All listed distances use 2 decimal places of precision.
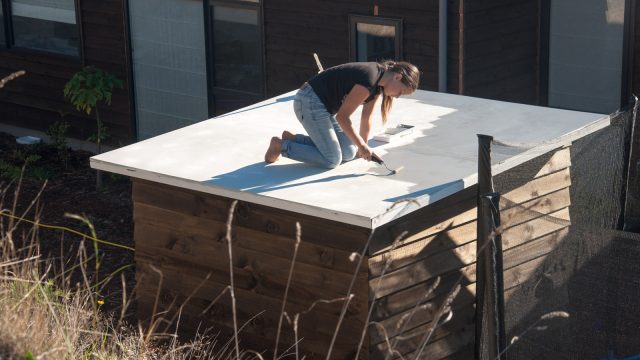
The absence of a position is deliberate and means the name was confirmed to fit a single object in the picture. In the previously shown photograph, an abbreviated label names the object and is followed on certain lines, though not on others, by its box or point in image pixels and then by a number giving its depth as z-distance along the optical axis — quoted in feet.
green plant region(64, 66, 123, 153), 44.39
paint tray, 28.32
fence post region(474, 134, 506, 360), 21.24
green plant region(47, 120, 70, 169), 46.26
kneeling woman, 25.23
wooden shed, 23.22
